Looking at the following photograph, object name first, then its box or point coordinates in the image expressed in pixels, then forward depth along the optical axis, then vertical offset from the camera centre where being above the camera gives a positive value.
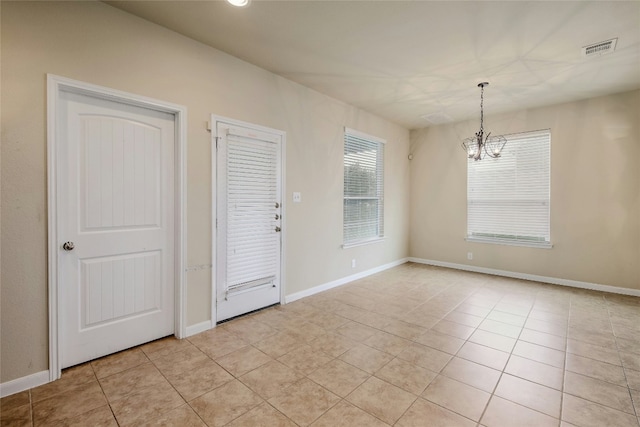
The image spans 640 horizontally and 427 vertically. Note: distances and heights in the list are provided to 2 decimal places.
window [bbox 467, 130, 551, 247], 4.67 +0.30
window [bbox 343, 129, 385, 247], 4.64 +0.38
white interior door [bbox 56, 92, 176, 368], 2.21 -0.13
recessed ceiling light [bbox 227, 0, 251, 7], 2.20 +1.60
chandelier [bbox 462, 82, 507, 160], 3.72 +1.16
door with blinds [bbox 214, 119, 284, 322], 3.04 -0.09
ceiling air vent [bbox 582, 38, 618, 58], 2.78 +1.62
